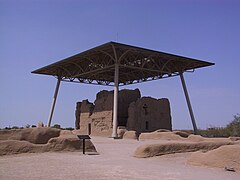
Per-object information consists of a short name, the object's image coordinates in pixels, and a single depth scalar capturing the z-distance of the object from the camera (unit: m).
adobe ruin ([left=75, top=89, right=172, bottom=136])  37.88
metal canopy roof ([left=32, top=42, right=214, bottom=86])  35.12
